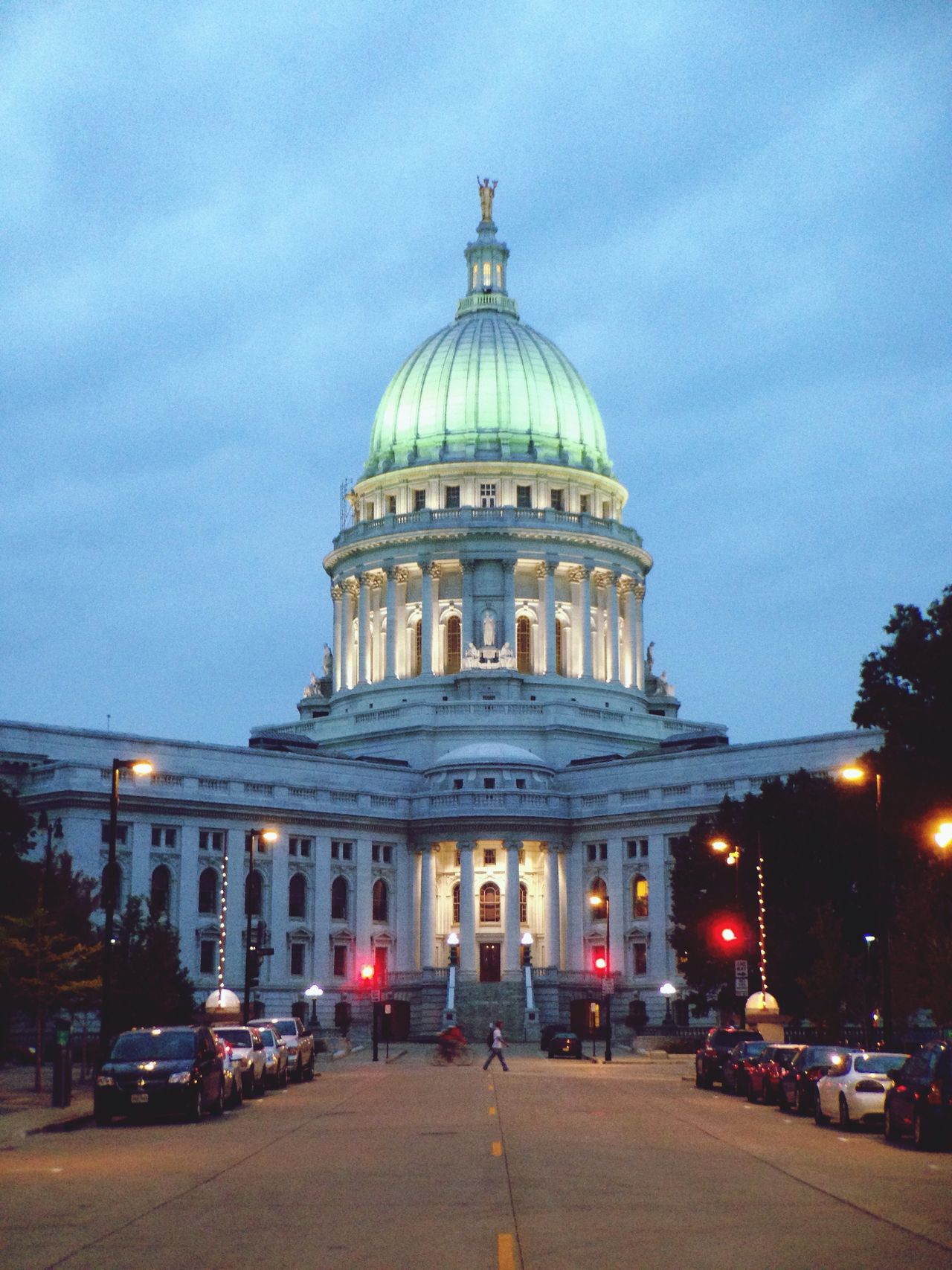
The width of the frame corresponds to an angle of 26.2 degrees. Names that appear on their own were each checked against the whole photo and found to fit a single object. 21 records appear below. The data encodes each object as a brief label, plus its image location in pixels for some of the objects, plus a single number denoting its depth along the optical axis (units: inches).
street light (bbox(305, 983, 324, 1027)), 3852.9
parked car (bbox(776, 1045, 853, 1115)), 1633.9
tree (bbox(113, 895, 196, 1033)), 2511.1
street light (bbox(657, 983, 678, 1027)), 4148.6
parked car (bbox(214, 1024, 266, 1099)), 1873.8
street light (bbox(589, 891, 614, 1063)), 3309.5
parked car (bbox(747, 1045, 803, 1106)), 1774.1
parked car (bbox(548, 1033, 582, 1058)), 3437.5
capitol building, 4500.5
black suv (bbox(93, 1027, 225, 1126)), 1525.6
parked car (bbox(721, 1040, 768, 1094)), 1953.7
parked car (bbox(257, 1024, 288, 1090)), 2079.2
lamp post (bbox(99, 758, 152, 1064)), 1987.0
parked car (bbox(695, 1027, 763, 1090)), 2154.2
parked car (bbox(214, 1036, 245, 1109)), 1716.3
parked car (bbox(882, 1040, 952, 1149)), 1235.2
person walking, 2669.8
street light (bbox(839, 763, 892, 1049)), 1937.7
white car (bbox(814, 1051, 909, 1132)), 1451.8
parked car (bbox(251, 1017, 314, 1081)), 2308.1
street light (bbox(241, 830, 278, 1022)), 2780.5
